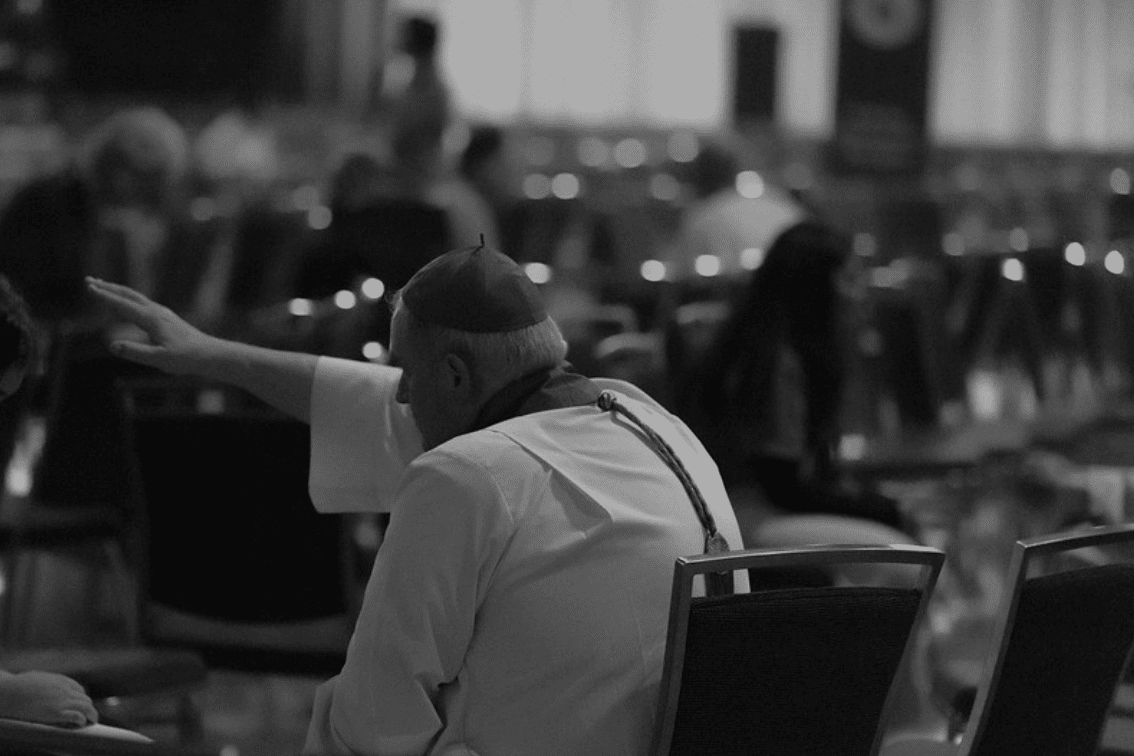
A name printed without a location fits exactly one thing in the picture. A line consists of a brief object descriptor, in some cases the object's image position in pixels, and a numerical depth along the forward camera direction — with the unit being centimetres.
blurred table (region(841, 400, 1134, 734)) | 1020
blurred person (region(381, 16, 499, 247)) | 1420
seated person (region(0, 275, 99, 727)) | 517
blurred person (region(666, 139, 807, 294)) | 1579
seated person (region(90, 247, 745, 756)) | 465
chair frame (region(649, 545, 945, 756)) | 456
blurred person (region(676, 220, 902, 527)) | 949
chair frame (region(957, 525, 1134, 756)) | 520
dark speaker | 2650
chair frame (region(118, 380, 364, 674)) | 773
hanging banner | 1651
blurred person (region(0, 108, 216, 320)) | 1289
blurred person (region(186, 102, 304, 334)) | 1457
